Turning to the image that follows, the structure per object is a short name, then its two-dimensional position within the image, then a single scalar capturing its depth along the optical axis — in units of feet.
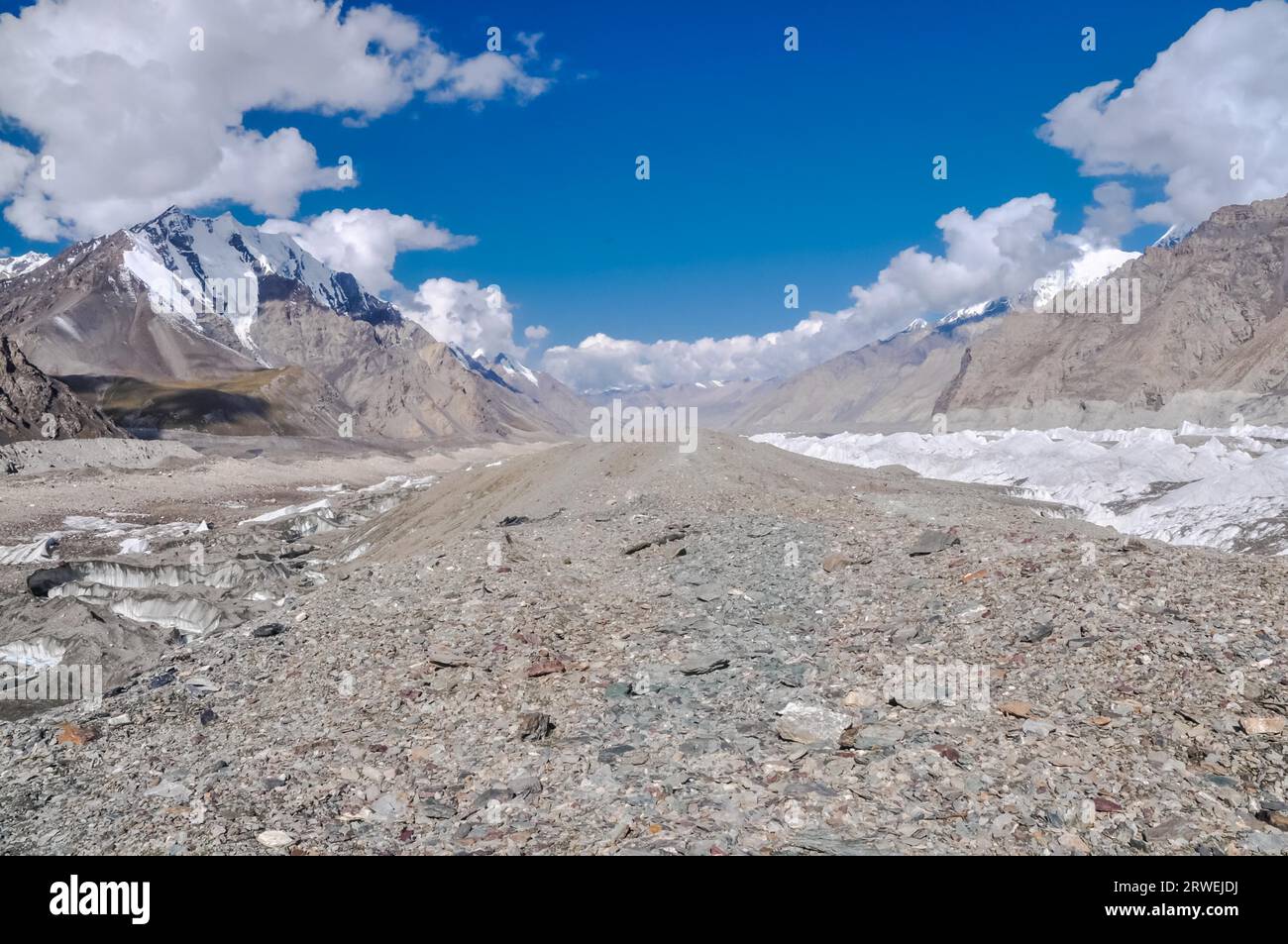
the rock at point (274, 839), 20.58
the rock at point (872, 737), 24.45
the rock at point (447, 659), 32.76
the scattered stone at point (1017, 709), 25.34
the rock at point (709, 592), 42.60
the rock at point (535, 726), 26.91
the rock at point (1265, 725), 22.18
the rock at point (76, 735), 28.14
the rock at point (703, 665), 32.14
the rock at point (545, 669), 32.01
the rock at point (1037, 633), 30.37
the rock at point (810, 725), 25.46
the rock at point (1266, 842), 18.20
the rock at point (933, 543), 44.96
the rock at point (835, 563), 46.19
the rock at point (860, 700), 28.02
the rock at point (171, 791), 23.28
